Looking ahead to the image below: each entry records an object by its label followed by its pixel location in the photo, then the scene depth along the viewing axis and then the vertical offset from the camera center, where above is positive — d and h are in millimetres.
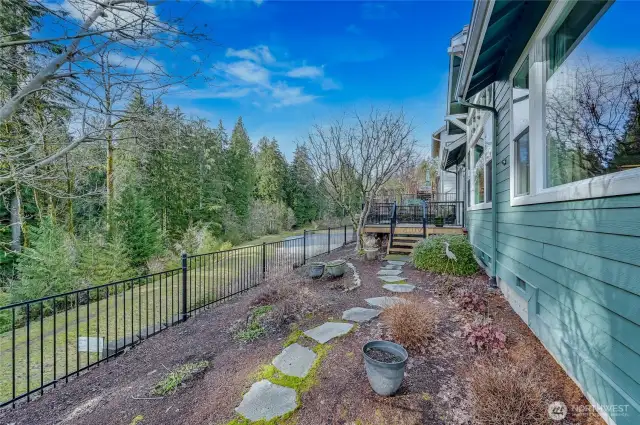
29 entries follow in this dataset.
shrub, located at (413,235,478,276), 5809 -978
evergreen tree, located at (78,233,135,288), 8508 -1490
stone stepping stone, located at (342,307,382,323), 3611 -1368
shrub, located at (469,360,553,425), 1697 -1199
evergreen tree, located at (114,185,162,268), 10625 -507
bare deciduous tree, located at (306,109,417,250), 8797 +1909
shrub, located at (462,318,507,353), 2686 -1240
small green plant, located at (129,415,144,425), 2182 -1615
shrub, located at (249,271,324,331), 3756 -1341
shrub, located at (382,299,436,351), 2775 -1165
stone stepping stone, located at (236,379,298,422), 2096 -1495
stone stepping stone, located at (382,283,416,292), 4935 -1360
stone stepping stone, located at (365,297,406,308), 4035 -1353
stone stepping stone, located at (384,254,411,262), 7934 -1312
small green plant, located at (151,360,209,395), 2584 -1586
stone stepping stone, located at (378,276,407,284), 5527 -1353
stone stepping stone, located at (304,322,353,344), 3186 -1405
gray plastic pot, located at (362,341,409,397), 2057 -1214
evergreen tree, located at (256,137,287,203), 27547 +4100
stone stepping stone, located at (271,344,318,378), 2615 -1464
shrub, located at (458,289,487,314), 3639 -1217
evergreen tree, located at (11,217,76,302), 7293 -1476
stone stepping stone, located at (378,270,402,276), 6146 -1348
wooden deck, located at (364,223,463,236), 9298 -609
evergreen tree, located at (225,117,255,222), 23197 +3609
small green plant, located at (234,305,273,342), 3486 -1496
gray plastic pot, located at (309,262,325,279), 5887 -1224
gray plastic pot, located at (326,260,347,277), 5945 -1210
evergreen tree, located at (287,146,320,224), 30250 +1432
